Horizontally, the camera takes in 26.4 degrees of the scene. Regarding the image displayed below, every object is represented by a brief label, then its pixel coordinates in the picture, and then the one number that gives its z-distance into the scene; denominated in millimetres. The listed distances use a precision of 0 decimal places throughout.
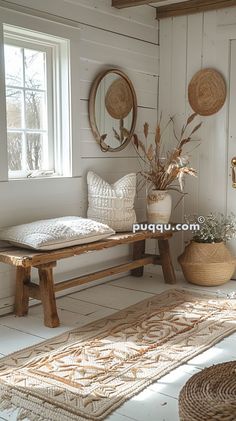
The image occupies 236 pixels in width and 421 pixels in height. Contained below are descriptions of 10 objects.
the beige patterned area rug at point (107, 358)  2166
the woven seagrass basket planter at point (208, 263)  4039
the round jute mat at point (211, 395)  1485
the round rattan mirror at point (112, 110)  3918
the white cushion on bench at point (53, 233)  3041
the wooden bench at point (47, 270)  2980
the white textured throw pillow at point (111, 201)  3807
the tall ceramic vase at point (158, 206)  4061
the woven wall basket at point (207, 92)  4203
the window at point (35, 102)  3416
